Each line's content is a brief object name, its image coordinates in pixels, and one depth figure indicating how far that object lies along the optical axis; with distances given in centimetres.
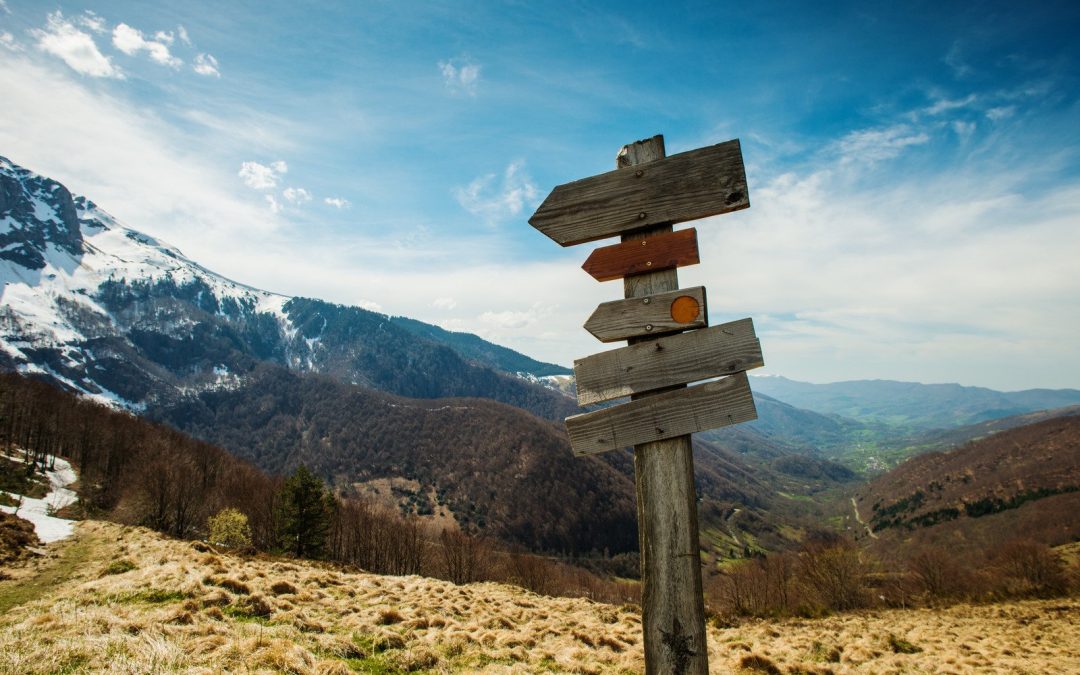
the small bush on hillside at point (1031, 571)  5566
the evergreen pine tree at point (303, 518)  6200
